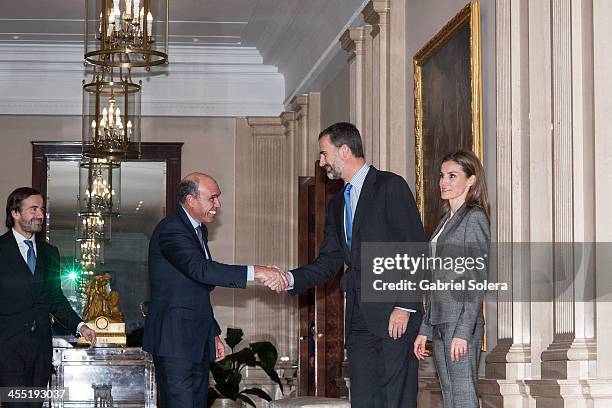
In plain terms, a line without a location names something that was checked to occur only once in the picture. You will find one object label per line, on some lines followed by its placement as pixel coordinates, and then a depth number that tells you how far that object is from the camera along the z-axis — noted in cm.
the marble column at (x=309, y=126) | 1148
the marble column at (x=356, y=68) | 884
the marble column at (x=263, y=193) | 1251
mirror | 1194
